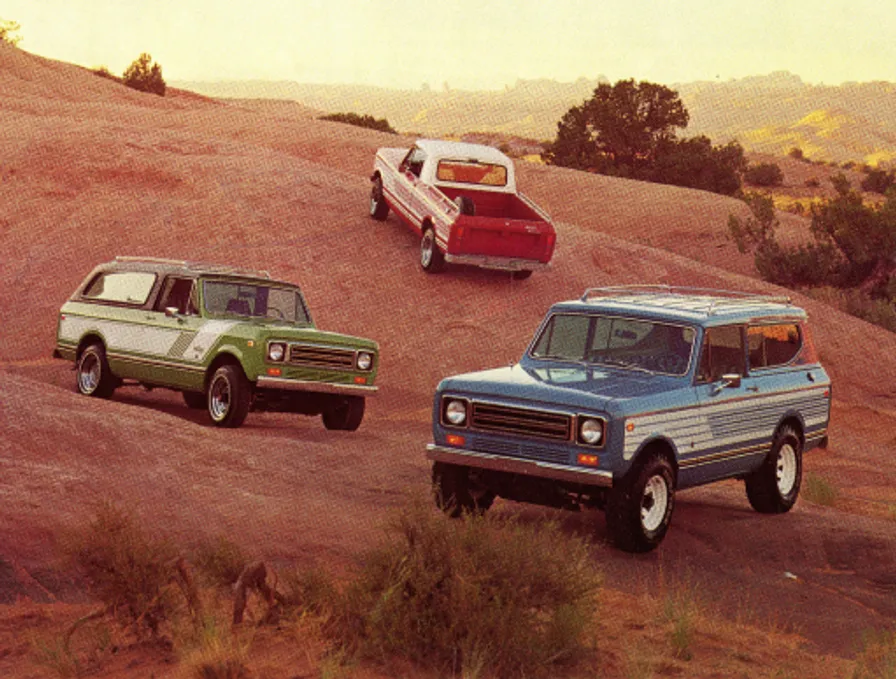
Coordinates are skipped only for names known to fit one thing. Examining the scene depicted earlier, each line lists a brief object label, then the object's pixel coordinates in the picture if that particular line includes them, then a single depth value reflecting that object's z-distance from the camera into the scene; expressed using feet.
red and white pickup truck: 82.07
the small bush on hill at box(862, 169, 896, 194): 239.50
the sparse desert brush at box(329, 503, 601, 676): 25.45
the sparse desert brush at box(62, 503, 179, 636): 26.61
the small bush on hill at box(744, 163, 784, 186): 252.01
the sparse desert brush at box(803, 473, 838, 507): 51.21
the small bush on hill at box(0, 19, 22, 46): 253.44
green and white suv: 55.06
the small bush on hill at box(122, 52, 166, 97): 237.66
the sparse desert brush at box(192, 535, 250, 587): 28.22
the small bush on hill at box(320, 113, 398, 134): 228.22
